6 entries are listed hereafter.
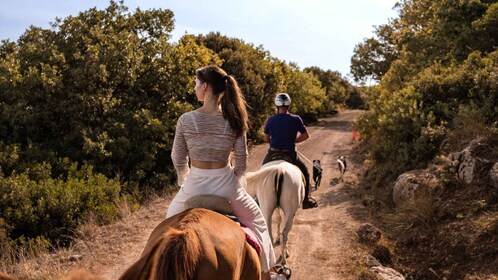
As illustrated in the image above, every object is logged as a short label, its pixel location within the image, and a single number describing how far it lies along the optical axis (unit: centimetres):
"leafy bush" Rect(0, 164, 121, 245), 1104
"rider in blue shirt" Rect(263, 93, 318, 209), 756
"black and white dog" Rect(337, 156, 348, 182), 1493
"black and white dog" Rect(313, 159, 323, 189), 1020
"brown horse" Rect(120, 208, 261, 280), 247
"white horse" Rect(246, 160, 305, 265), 715
